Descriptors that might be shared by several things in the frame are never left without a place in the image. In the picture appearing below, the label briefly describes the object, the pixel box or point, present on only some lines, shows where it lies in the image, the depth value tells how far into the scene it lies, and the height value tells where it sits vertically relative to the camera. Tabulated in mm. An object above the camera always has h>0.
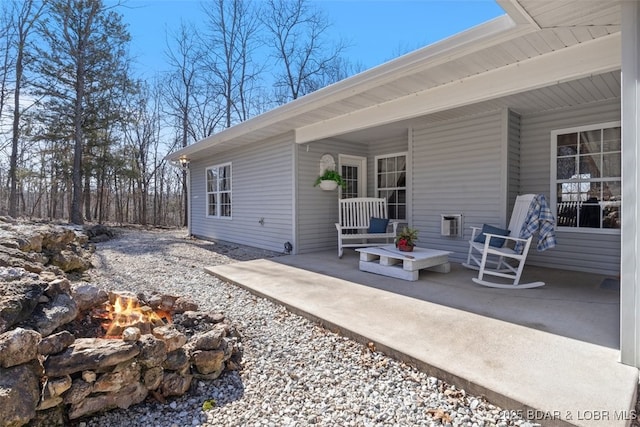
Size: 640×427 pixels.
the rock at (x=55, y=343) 1663 -694
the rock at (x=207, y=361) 2098 -978
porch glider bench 5961 -180
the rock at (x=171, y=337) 2023 -805
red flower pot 4535 -587
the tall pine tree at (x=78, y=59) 11273 +5002
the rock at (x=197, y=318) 2564 -879
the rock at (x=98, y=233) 8695 -764
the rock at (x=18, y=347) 1510 -649
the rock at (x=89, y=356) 1657 -772
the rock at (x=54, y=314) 1804 -613
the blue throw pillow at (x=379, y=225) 5891 -360
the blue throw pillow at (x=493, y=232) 4293 -408
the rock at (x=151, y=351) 1889 -830
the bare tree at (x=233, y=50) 15289 +7166
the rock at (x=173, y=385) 1936 -1042
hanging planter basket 6365 +389
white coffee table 4172 -758
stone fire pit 1553 -797
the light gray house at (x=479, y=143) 2518 +995
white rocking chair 3820 -564
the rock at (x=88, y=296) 2229 -617
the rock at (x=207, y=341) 2146 -878
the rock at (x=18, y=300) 1699 -510
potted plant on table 4531 -479
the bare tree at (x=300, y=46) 14781 +7076
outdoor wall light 9520 +1312
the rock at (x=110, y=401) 1685 -1026
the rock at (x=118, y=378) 1744 -917
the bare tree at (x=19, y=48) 11398 +5342
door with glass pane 7133 +624
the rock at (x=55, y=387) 1592 -868
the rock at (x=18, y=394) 1436 -837
